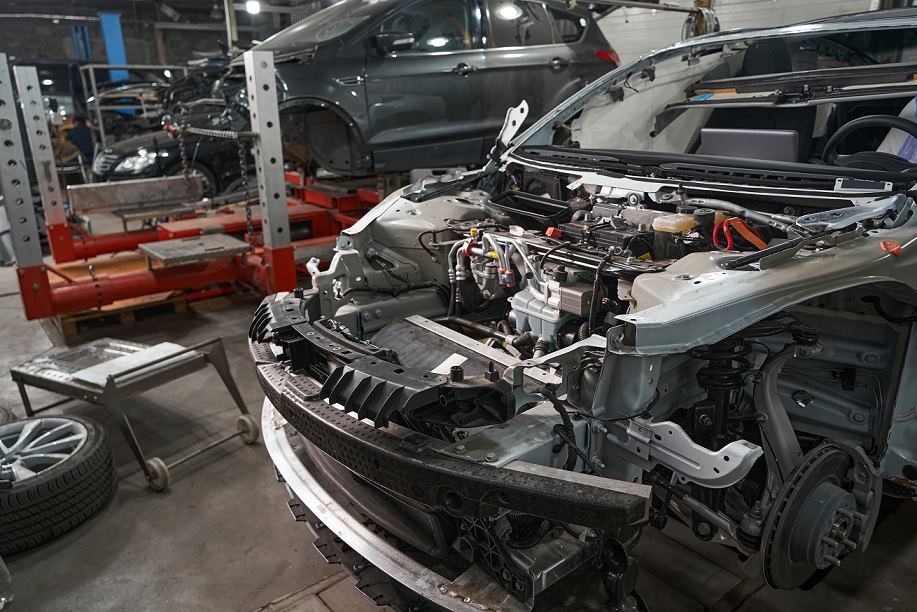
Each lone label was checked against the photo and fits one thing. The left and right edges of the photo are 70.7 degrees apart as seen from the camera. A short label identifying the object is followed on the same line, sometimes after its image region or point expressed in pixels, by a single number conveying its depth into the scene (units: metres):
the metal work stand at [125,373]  2.82
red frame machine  4.07
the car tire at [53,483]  2.38
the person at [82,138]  10.20
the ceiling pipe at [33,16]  12.40
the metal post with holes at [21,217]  4.06
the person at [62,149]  7.89
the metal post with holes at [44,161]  5.23
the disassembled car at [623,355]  1.46
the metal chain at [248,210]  4.32
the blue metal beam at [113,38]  12.75
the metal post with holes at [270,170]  3.95
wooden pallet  4.64
